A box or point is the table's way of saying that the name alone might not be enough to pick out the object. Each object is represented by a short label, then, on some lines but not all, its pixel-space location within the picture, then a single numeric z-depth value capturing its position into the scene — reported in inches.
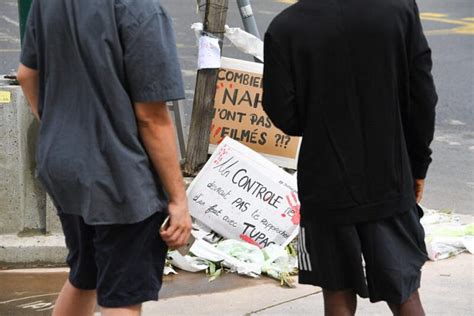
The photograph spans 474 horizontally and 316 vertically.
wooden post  412.0
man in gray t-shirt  215.3
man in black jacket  234.3
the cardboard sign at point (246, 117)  415.5
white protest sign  382.0
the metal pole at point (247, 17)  438.6
